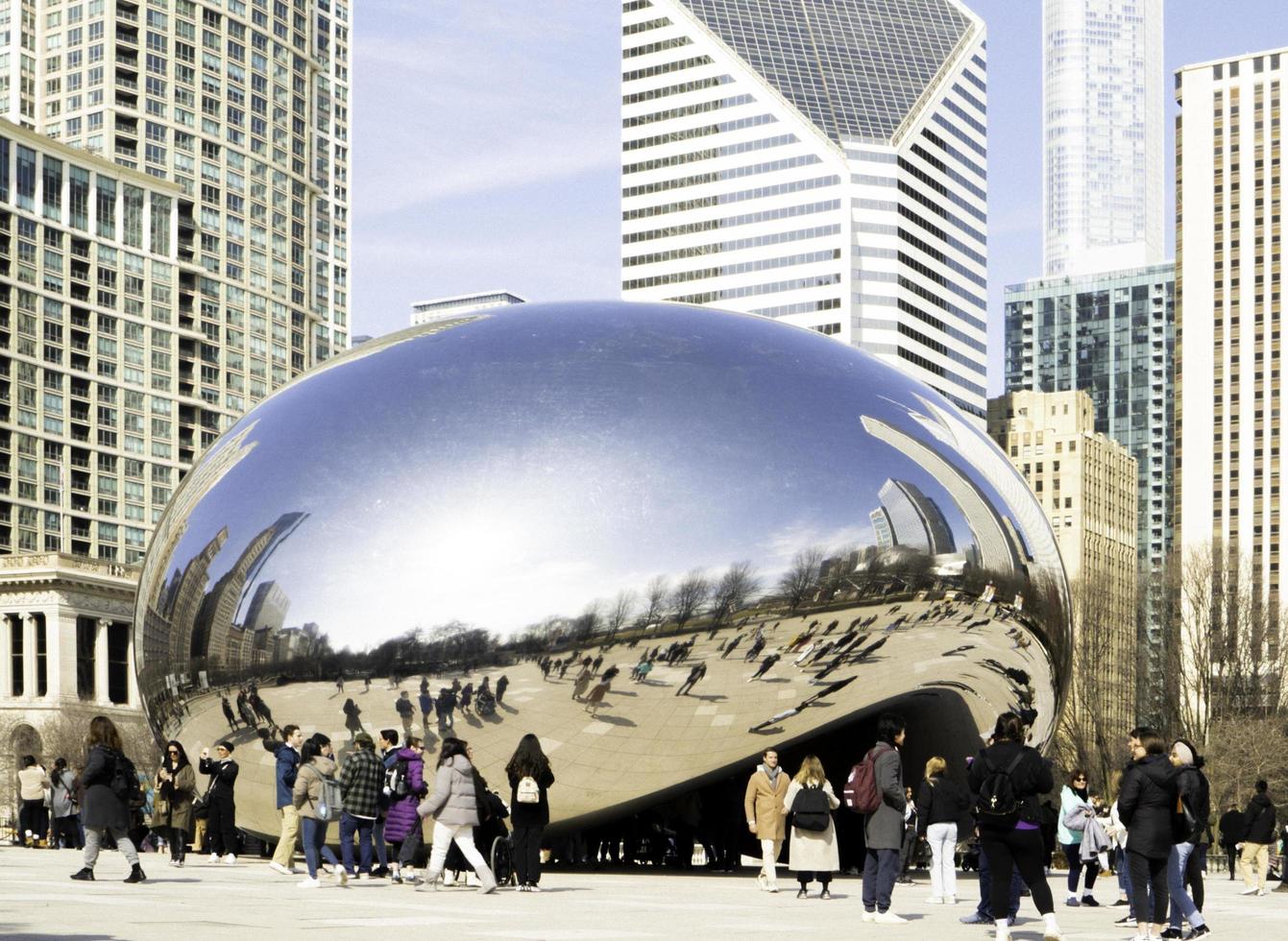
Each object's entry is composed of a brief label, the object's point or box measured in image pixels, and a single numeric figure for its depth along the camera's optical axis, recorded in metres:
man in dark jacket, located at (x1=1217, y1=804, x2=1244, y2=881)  25.90
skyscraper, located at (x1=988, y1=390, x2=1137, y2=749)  148.50
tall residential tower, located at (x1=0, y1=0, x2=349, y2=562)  124.00
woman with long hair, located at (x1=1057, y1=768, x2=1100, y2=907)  20.22
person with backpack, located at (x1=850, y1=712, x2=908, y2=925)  14.74
